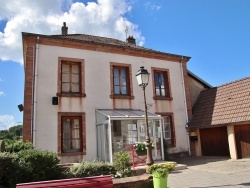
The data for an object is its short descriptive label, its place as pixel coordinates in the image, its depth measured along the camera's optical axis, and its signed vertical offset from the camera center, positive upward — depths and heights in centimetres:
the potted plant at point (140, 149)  932 -92
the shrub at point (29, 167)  506 -86
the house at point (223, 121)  1046 +19
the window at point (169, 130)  1230 -15
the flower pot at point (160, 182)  484 -129
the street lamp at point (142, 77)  671 +171
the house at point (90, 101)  961 +161
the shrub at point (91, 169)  581 -111
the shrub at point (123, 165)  658 -116
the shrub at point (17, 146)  745 -45
